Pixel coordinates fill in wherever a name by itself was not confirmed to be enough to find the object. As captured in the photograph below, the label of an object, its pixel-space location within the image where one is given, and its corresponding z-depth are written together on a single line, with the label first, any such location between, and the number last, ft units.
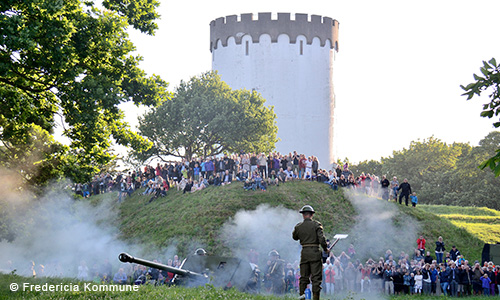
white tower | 261.44
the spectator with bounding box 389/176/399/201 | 148.25
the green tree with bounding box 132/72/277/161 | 222.28
